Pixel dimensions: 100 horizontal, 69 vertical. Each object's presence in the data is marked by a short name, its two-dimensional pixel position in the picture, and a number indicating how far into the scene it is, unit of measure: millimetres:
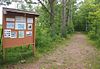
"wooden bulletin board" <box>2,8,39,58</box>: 2962
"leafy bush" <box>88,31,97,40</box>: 7990
